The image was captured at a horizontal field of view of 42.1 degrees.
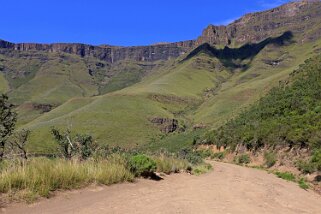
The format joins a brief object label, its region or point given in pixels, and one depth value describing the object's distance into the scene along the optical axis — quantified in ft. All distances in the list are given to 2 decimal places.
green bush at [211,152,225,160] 154.79
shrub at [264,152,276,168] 103.83
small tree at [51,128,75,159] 121.57
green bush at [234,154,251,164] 123.78
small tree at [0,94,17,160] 107.76
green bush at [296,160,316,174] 76.73
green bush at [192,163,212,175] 66.46
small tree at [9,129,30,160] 124.10
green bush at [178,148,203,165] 81.76
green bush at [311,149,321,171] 74.41
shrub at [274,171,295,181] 75.31
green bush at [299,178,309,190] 61.96
